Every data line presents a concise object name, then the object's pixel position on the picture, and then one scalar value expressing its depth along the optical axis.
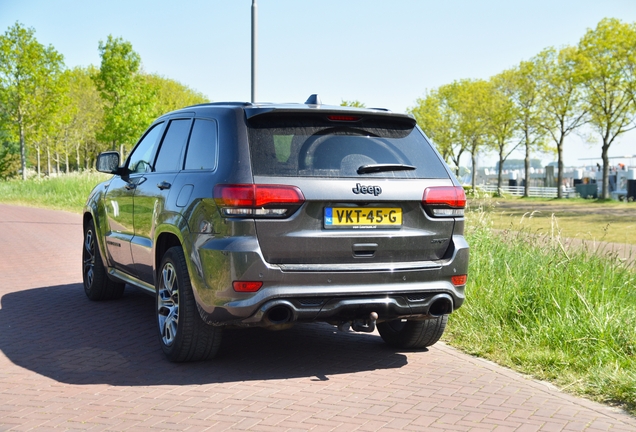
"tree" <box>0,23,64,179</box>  39.53
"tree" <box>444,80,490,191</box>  55.65
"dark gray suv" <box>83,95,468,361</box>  4.88
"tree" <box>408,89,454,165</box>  60.53
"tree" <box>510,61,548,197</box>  47.81
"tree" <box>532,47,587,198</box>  44.75
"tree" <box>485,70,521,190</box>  51.06
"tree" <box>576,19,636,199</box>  38.91
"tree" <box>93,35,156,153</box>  45.56
